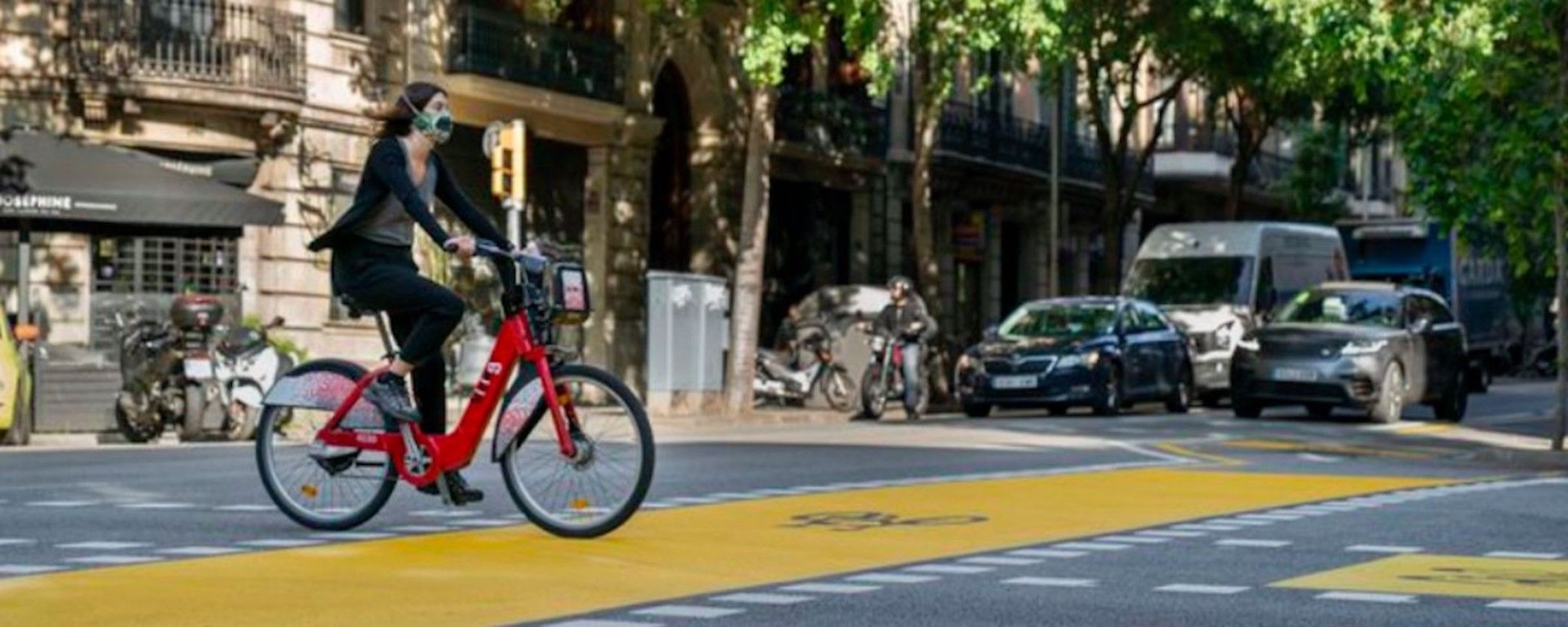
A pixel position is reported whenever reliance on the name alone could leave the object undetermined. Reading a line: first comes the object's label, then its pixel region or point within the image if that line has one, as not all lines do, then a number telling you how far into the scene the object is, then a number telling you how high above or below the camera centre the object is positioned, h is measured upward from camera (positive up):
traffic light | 27.00 +1.68
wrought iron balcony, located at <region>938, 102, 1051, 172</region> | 55.47 +4.08
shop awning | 28.55 +1.50
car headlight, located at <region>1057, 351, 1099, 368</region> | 35.12 +0.06
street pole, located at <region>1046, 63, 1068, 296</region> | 55.47 +3.00
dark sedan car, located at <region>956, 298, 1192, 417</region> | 35.06 +0.07
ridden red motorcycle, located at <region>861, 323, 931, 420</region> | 36.94 -0.15
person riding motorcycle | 36.81 +0.45
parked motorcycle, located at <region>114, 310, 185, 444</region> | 27.30 -0.24
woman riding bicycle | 12.59 +0.45
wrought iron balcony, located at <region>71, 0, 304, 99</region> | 33.00 +3.32
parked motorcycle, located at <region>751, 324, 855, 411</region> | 38.66 -0.20
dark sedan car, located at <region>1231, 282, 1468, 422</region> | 32.84 +0.14
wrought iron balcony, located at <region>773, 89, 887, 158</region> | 47.44 +3.67
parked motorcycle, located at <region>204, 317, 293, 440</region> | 27.55 -0.13
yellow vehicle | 24.75 -0.25
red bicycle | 12.38 -0.28
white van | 41.69 +1.22
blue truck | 56.28 +1.85
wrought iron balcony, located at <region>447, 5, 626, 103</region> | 38.44 +3.81
